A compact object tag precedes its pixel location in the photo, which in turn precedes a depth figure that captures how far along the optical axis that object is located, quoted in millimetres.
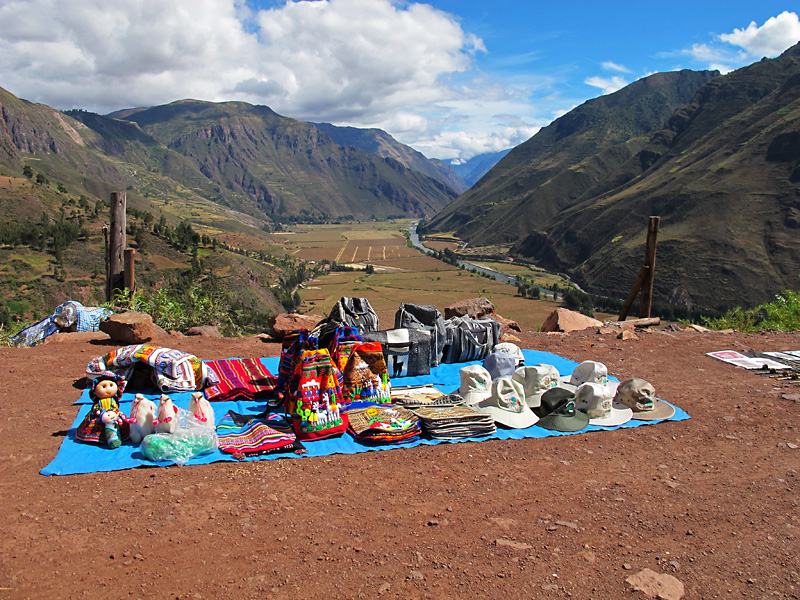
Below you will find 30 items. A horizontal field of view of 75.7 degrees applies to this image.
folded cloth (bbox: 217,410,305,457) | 4887
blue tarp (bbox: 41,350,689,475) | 4551
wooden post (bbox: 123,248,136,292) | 10664
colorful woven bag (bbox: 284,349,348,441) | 5336
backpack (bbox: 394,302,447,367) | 8070
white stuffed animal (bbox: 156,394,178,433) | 4840
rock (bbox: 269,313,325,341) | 9438
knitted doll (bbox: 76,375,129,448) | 4902
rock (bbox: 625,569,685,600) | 3236
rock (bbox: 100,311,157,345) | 8211
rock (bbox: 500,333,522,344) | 9448
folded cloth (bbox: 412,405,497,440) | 5441
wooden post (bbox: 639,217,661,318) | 12287
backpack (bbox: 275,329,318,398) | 6141
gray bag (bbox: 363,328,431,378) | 7418
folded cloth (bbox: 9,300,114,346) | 9344
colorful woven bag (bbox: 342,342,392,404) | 6207
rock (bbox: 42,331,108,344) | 8367
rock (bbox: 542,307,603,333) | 11598
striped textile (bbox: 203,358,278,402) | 6426
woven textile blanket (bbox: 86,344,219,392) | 6309
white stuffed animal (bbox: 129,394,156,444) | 4938
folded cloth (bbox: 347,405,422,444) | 5270
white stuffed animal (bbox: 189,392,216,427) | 5066
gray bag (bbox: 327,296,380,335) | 8172
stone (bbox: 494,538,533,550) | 3664
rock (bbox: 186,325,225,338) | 9719
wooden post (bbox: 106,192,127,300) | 10617
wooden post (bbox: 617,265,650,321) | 12383
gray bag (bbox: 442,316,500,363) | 8273
